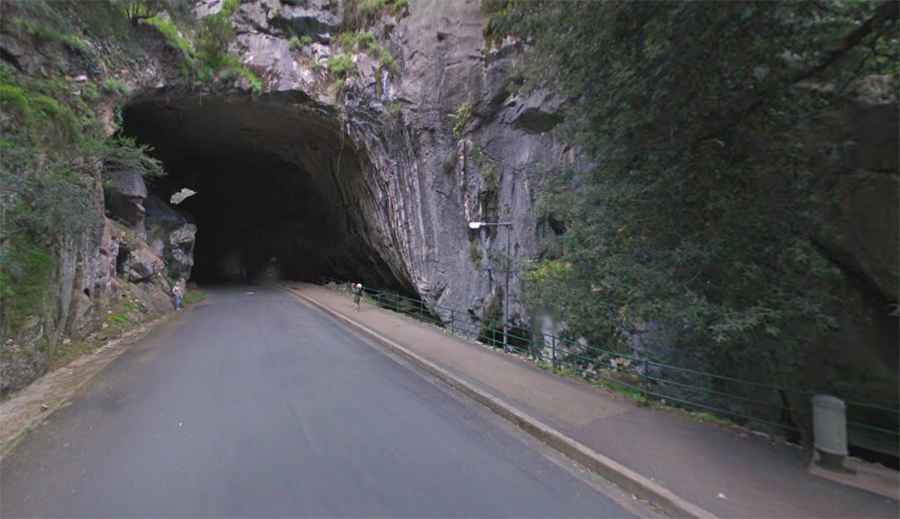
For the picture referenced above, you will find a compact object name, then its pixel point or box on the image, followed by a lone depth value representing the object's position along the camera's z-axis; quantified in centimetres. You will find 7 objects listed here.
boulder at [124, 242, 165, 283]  1609
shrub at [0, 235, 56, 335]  662
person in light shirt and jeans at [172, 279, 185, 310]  1783
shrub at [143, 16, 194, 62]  1546
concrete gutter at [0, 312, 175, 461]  526
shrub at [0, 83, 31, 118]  800
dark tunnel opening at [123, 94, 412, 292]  2003
